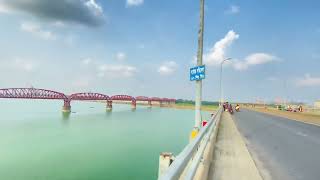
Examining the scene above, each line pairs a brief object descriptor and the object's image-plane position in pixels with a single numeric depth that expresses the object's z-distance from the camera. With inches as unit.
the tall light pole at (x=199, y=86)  267.7
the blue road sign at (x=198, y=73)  257.9
